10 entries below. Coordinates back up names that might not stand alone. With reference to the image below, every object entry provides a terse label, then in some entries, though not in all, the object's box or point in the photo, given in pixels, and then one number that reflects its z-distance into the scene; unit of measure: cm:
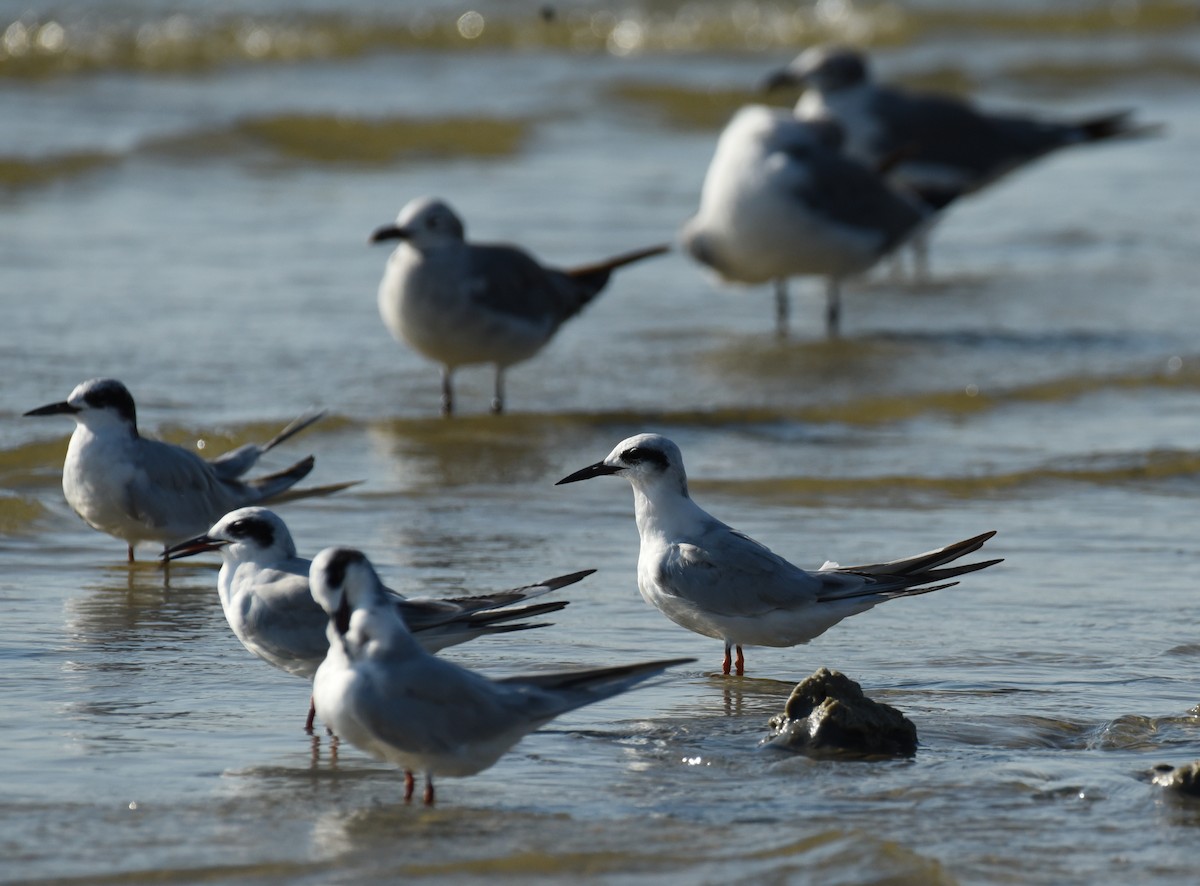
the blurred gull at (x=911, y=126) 2728
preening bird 852
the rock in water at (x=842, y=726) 944
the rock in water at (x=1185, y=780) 884
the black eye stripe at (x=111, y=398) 1287
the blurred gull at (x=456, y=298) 1775
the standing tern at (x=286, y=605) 968
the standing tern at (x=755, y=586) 1073
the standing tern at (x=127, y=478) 1275
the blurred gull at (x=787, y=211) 2173
